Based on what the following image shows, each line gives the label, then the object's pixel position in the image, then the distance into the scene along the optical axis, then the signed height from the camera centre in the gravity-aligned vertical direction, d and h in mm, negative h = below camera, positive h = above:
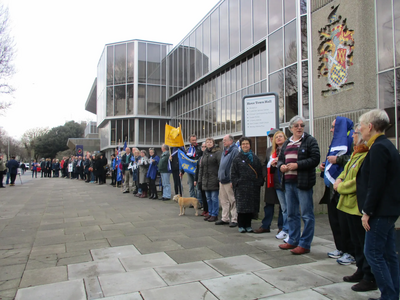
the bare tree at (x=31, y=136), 79556 +7000
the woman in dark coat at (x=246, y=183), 6094 -411
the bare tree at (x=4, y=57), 16886 +5735
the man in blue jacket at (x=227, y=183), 6754 -452
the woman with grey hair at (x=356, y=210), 3412 -543
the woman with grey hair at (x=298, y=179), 4621 -259
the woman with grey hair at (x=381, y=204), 2924 -397
